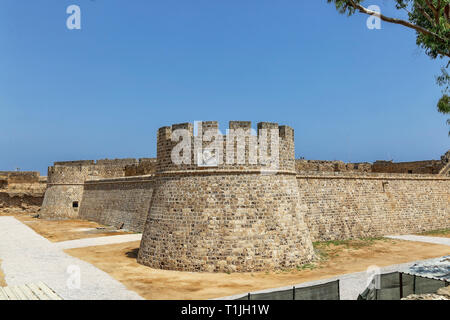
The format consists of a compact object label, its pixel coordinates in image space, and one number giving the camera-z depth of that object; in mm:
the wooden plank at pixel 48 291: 9136
